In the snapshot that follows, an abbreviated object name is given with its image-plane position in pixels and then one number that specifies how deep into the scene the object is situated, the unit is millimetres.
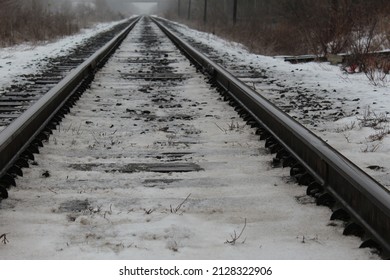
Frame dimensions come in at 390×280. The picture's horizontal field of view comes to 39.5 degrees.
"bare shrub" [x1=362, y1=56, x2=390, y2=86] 8727
